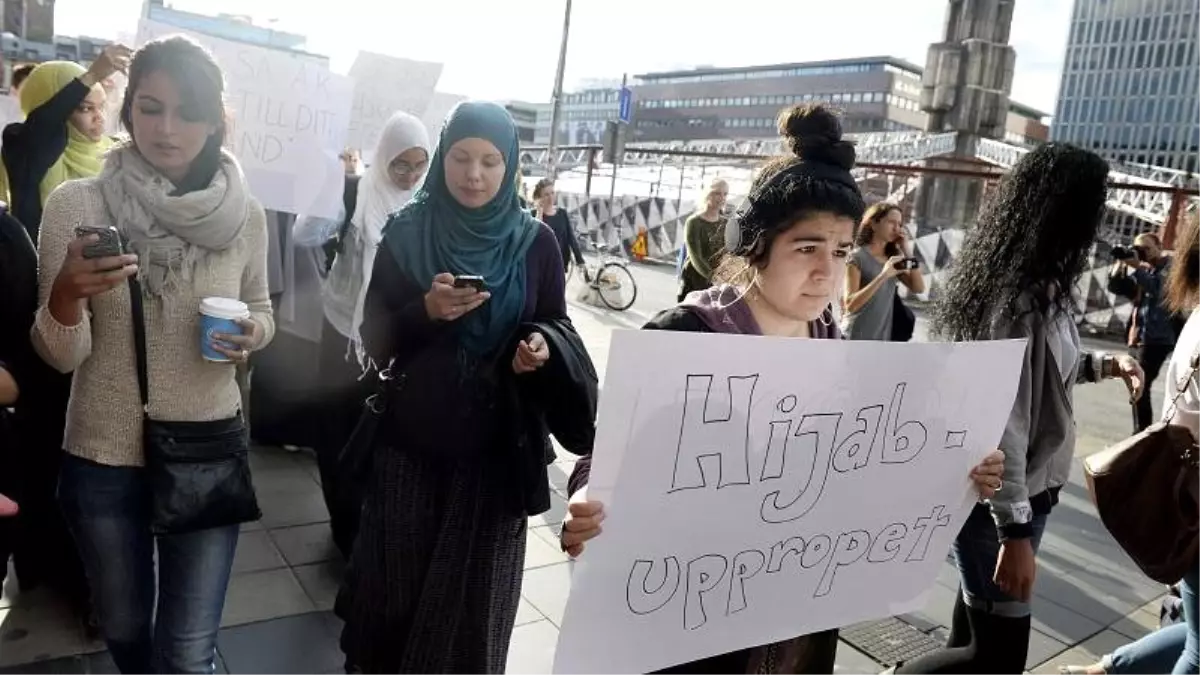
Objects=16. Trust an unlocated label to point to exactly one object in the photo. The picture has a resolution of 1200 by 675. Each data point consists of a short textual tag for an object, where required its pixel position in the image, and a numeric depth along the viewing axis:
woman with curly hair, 2.26
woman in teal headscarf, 2.20
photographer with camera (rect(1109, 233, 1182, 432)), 6.77
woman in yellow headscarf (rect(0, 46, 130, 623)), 2.92
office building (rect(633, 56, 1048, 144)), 80.12
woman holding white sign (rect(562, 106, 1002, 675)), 1.72
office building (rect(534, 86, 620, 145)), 85.50
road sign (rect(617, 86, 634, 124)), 22.60
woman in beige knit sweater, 1.97
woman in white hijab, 3.56
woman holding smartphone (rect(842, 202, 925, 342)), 4.57
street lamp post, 20.31
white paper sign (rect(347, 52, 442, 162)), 4.54
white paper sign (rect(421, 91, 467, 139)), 4.51
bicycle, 12.72
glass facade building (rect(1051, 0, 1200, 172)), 83.31
